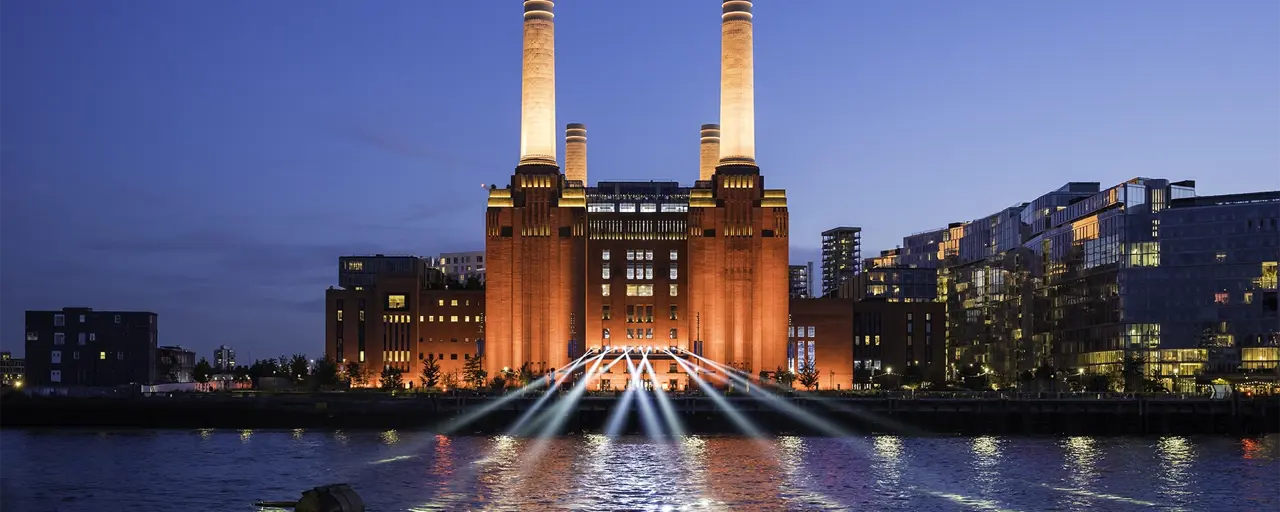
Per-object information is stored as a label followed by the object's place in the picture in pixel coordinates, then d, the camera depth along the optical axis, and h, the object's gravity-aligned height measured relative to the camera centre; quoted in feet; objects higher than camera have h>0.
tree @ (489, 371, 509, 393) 603.72 -22.80
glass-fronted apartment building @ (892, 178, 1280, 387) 622.13 +16.02
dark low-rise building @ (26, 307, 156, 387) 648.38 -6.16
